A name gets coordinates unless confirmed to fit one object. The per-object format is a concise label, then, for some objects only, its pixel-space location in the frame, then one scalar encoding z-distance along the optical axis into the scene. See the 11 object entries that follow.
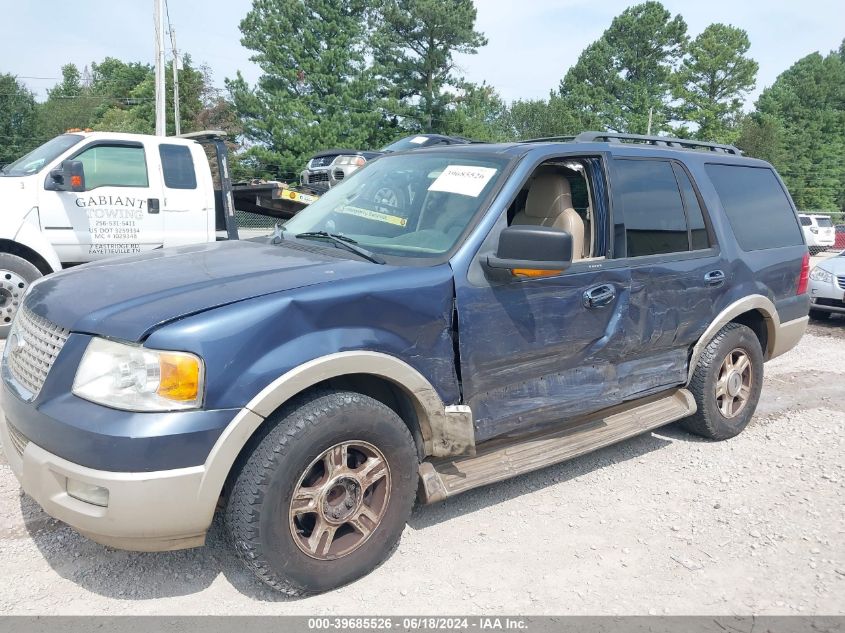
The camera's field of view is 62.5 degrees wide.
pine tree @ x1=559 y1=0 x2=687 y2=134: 52.41
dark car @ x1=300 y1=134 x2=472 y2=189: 16.05
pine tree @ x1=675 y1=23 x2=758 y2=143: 49.84
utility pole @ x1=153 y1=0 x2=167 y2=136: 22.44
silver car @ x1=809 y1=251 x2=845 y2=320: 9.45
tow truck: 6.93
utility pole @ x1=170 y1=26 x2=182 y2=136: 37.57
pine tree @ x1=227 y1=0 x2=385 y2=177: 37.16
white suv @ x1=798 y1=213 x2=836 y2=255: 27.25
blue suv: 2.48
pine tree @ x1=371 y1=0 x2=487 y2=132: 39.62
